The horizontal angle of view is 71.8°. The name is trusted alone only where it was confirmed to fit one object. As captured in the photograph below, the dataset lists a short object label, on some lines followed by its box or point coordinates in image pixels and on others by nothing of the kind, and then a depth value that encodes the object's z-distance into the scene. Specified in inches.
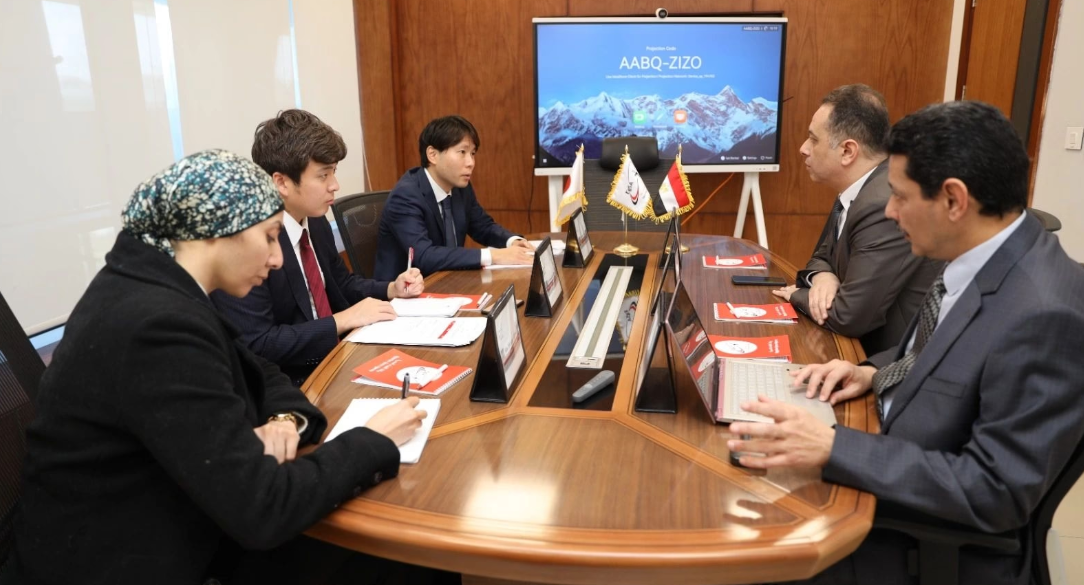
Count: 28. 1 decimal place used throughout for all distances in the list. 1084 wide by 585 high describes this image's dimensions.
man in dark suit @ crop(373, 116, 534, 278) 111.3
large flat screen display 180.1
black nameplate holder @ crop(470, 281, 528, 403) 57.9
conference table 39.9
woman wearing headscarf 40.7
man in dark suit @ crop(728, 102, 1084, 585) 43.6
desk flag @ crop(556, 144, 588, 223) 129.6
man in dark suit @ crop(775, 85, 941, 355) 78.7
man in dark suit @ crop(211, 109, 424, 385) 76.7
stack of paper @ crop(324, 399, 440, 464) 50.4
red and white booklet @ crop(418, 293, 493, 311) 87.4
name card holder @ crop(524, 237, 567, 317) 83.0
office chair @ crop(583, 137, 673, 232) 159.2
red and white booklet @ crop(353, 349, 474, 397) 62.4
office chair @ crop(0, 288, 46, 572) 46.9
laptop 56.0
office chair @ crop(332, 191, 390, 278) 110.3
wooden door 149.0
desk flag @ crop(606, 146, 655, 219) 124.0
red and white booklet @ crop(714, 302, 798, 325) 81.7
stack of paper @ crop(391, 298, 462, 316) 83.8
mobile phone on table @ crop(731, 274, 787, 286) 96.9
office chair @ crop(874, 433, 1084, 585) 46.6
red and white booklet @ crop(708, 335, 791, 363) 69.6
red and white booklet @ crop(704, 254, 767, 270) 109.2
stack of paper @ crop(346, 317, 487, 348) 74.0
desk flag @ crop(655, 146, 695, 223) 124.0
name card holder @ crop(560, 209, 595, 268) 109.7
